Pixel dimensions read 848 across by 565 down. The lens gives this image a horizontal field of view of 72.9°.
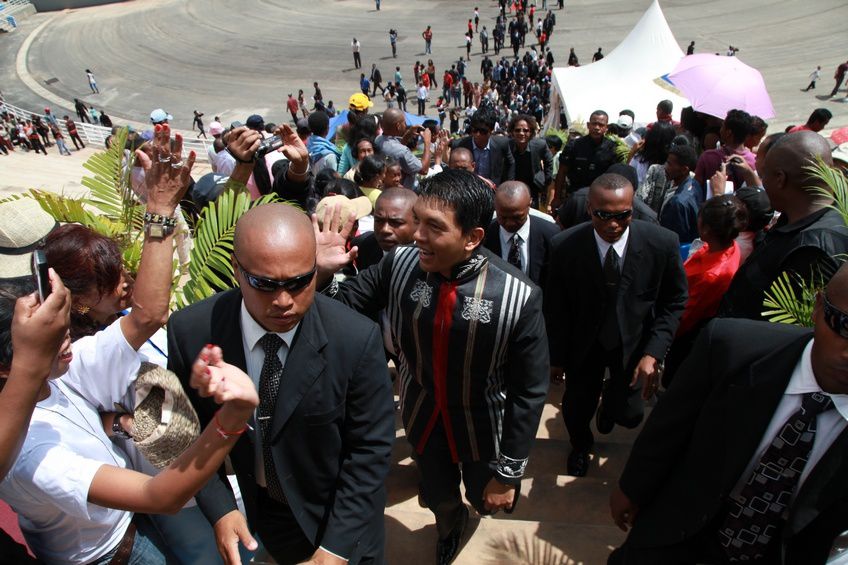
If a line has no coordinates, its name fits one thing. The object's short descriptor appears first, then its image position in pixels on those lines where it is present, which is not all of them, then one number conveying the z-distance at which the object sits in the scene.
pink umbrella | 7.82
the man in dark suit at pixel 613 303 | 3.83
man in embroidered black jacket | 2.98
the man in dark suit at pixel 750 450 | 2.14
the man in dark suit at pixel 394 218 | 3.90
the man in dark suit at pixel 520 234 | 4.27
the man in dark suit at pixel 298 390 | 2.26
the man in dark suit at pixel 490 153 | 7.55
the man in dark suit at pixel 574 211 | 5.14
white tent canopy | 13.73
